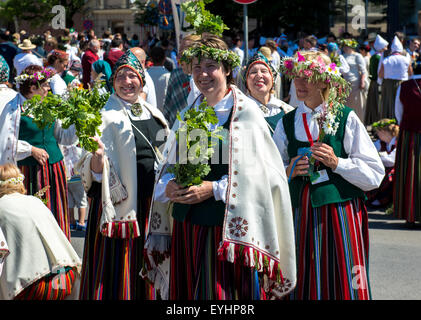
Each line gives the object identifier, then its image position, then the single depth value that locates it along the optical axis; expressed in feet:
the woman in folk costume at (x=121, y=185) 14.01
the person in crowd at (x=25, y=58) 37.01
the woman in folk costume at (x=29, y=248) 13.61
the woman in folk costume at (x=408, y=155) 23.84
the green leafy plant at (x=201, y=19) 12.75
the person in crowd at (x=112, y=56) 32.19
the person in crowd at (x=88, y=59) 40.52
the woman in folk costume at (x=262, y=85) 18.08
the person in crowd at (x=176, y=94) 19.75
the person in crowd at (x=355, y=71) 45.06
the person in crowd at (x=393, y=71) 41.83
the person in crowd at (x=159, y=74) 28.73
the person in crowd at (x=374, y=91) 46.52
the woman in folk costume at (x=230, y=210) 11.09
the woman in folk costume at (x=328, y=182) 12.91
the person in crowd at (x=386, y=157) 28.73
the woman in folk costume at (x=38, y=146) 18.39
